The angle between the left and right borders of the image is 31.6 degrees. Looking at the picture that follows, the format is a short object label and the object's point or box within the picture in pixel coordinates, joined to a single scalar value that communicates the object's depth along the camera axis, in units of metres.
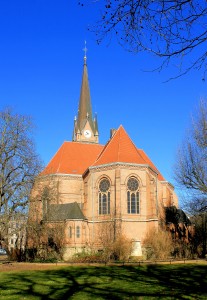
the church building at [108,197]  36.16
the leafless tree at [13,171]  25.39
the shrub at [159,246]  29.75
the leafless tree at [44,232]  27.92
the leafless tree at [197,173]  26.37
